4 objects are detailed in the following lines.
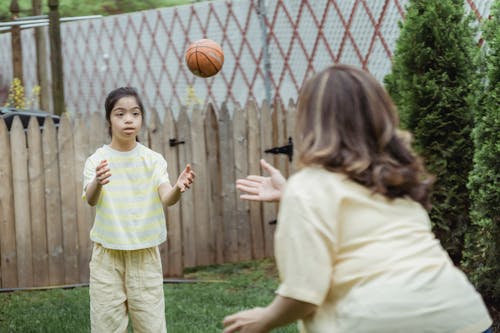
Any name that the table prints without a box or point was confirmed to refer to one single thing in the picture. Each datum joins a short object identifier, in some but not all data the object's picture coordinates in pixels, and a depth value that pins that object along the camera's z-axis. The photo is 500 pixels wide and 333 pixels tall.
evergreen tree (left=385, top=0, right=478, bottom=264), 5.83
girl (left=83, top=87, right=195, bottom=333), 4.12
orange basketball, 6.59
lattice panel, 10.63
